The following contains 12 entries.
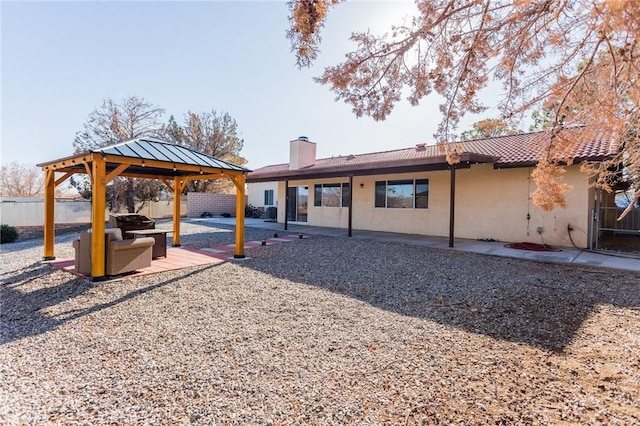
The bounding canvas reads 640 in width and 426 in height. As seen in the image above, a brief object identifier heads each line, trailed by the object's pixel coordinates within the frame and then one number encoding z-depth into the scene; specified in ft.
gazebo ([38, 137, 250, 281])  18.15
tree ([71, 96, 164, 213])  61.62
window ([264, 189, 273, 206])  76.81
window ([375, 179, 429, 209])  40.65
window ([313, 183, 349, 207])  48.96
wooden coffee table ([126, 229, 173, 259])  23.95
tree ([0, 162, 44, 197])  87.04
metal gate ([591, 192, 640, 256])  30.68
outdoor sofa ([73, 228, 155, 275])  18.71
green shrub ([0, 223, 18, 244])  35.83
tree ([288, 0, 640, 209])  13.46
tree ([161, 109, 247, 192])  82.17
